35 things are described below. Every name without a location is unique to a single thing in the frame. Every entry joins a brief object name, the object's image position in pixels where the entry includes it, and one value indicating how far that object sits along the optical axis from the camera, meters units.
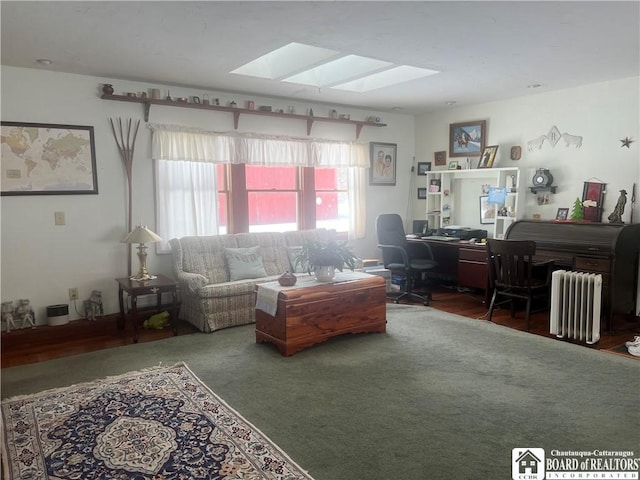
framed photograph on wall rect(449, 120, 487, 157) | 6.04
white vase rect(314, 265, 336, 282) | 4.09
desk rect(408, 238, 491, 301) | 5.46
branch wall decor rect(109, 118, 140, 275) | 4.65
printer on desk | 5.85
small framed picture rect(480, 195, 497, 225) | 5.94
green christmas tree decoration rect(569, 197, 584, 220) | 4.89
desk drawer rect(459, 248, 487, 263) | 5.44
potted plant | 4.06
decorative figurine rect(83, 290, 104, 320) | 4.50
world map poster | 4.14
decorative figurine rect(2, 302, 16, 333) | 4.11
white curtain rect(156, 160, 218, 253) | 4.90
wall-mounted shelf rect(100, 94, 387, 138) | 4.63
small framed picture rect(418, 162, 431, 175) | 6.79
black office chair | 5.47
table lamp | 4.41
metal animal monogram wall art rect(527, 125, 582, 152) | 5.09
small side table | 4.20
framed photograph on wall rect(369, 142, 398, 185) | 6.58
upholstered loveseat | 4.45
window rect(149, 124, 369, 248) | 4.95
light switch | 4.38
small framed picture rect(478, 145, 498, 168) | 5.78
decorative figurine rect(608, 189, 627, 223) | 4.61
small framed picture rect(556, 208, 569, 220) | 5.15
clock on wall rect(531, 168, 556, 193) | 5.22
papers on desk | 5.87
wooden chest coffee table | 3.73
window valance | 4.87
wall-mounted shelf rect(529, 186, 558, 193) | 5.28
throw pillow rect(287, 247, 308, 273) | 5.27
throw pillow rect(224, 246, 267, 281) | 4.86
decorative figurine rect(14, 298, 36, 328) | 4.19
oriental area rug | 2.23
